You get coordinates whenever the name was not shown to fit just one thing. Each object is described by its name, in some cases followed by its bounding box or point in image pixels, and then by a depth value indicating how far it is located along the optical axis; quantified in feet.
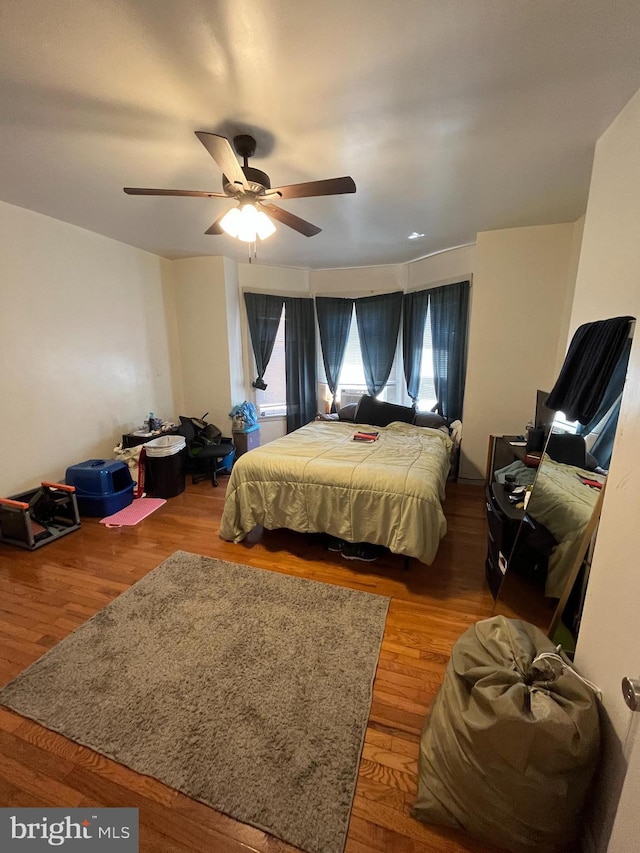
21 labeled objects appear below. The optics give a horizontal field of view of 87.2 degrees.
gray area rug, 3.91
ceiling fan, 5.30
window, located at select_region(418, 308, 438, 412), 13.98
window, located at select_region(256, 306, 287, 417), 15.98
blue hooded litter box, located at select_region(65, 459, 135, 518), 10.15
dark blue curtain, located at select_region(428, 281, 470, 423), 12.51
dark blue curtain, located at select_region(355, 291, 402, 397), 14.69
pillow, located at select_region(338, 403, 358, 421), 14.44
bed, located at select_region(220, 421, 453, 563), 7.28
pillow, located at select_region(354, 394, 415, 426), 13.39
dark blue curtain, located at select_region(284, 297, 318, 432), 15.67
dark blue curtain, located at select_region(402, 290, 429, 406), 13.87
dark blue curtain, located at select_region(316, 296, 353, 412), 15.47
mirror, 4.65
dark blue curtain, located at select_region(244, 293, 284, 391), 15.06
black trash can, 11.50
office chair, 12.91
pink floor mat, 9.95
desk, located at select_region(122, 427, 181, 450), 12.17
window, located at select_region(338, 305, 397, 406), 15.72
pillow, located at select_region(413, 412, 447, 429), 12.85
